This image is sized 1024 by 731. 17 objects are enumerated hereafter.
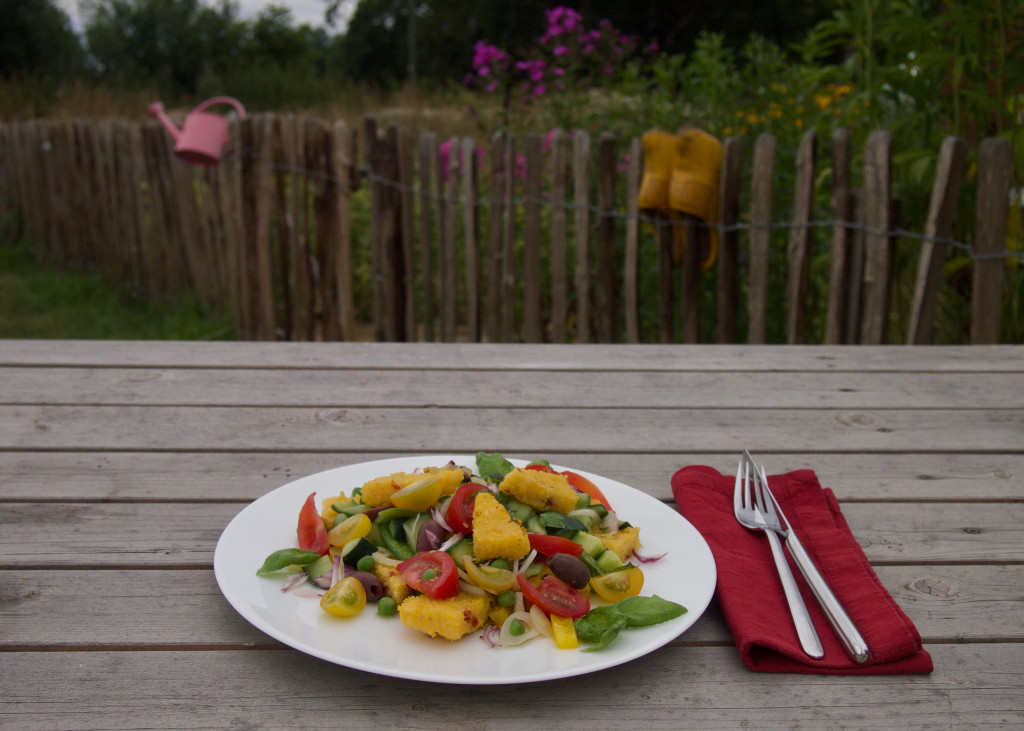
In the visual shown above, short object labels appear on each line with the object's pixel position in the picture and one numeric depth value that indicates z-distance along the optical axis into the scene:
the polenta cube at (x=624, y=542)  1.04
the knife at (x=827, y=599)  0.92
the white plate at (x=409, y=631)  0.84
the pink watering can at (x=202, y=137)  5.38
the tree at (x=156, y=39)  30.98
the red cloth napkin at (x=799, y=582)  0.92
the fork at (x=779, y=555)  0.94
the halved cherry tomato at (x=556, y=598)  0.91
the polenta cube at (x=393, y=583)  0.92
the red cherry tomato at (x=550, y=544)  0.97
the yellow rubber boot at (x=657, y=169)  3.71
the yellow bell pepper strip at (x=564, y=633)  0.88
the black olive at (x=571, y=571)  0.93
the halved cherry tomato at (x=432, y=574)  0.90
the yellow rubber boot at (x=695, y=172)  3.64
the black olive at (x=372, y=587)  0.95
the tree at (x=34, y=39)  23.95
